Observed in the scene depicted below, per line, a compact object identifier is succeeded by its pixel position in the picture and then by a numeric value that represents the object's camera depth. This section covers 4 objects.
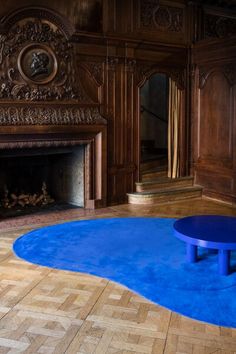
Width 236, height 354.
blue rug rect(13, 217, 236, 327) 3.21
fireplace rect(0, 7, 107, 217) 5.46
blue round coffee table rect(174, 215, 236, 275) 3.53
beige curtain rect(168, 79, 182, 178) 7.32
